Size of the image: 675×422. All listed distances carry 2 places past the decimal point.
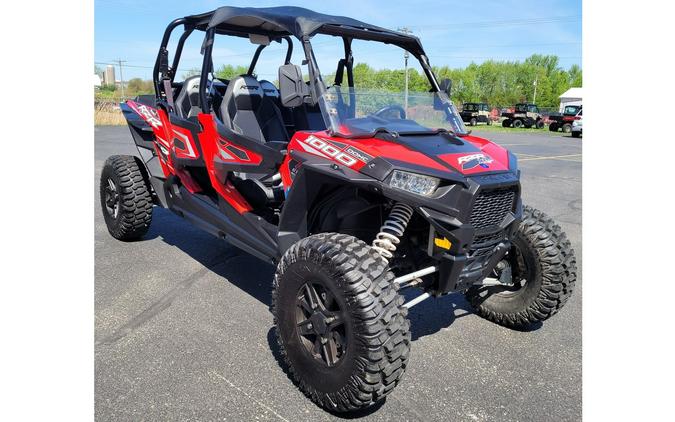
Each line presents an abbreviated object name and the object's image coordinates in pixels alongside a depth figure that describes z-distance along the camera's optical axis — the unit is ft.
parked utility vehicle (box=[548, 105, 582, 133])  110.83
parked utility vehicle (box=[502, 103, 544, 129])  126.62
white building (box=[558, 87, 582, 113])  229.25
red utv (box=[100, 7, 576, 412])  8.42
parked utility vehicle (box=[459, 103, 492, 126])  130.00
